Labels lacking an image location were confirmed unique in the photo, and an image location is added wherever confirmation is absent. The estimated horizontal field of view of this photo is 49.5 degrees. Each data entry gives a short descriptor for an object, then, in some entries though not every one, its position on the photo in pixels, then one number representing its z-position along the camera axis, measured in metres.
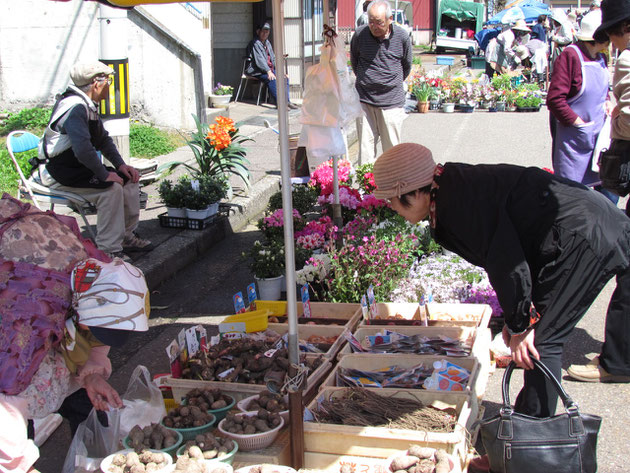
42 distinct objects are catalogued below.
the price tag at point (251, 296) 4.23
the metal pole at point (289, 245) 2.79
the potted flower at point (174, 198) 6.36
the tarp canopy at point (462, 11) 31.12
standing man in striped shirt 7.23
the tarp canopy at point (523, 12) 20.91
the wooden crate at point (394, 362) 3.47
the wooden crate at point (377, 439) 2.77
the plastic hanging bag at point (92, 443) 2.78
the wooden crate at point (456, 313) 4.21
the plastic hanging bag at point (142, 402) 3.03
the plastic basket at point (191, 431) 2.95
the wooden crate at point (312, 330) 4.11
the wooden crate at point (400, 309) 4.36
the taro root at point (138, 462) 2.58
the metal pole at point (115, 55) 5.62
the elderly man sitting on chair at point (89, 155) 5.23
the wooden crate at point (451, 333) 3.80
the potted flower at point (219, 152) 6.88
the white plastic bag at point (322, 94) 5.25
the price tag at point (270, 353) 3.64
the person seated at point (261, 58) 13.23
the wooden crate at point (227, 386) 3.33
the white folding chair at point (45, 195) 5.45
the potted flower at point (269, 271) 5.02
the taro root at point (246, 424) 2.89
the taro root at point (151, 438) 2.75
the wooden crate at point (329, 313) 4.39
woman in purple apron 4.66
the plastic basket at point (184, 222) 6.46
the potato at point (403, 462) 2.61
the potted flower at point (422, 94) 15.02
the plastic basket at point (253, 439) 2.85
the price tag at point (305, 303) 4.23
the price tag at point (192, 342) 3.65
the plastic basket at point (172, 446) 2.77
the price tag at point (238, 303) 4.12
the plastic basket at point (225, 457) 2.70
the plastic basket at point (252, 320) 4.00
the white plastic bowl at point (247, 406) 3.05
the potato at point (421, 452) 2.65
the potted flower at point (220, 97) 12.42
